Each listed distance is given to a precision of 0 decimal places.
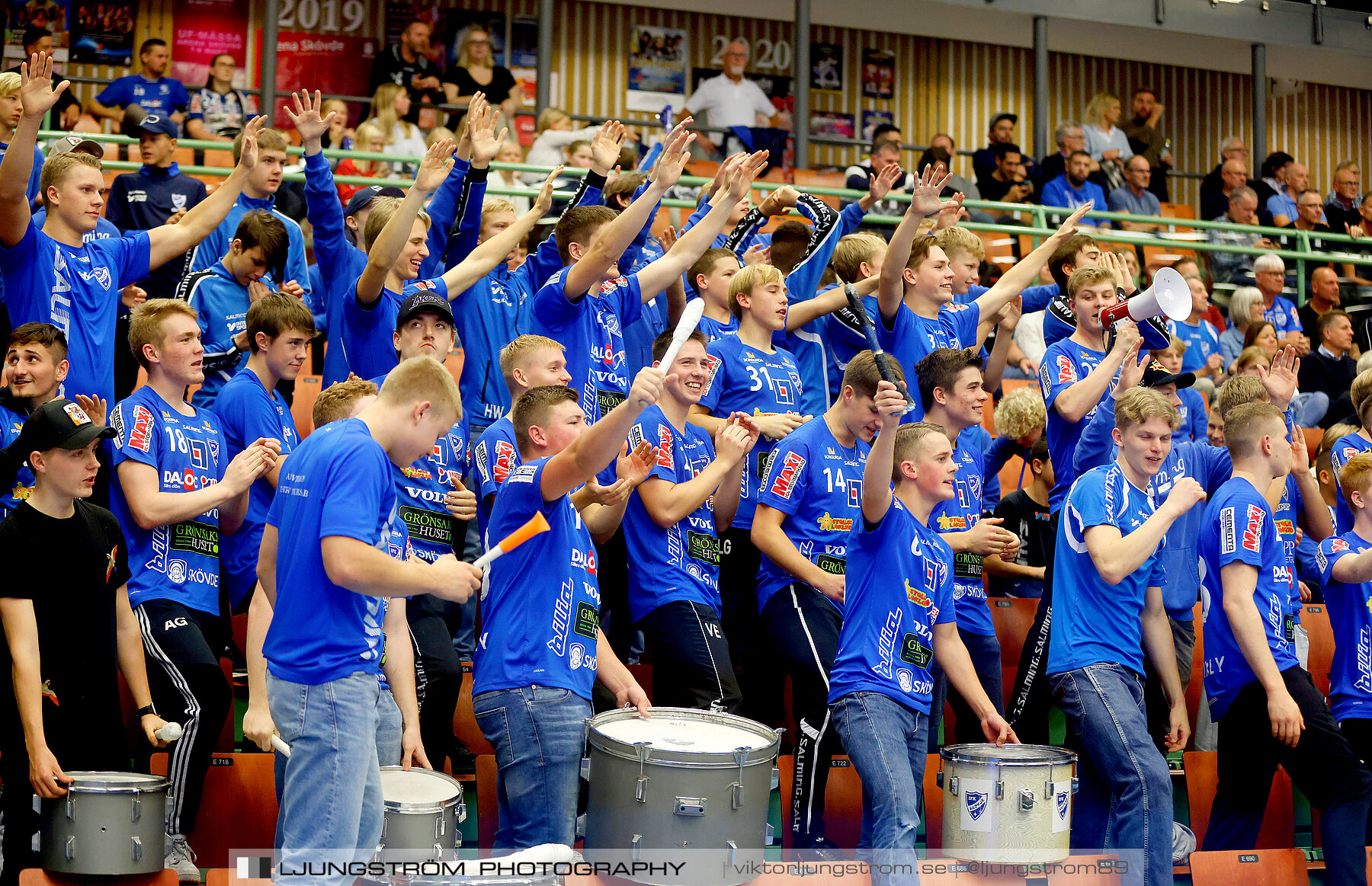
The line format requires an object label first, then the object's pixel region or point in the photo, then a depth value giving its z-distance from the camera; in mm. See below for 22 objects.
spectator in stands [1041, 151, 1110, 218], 12195
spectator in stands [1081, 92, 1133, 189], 13461
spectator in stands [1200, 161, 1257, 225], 13047
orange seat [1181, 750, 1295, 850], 5445
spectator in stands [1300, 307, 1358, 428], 9586
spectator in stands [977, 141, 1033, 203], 12219
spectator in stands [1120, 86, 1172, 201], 14000
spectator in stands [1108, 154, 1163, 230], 12719
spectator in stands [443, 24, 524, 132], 12312
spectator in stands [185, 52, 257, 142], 11258
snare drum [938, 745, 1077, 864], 4473
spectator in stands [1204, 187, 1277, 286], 11297
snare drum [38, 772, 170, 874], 3963
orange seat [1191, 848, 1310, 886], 4605
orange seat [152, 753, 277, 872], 4535
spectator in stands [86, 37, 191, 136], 11055
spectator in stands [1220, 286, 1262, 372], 9891
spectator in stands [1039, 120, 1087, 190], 12555
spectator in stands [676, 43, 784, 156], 13414
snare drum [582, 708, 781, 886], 3938
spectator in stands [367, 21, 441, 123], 12383
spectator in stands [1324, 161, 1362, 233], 12703
